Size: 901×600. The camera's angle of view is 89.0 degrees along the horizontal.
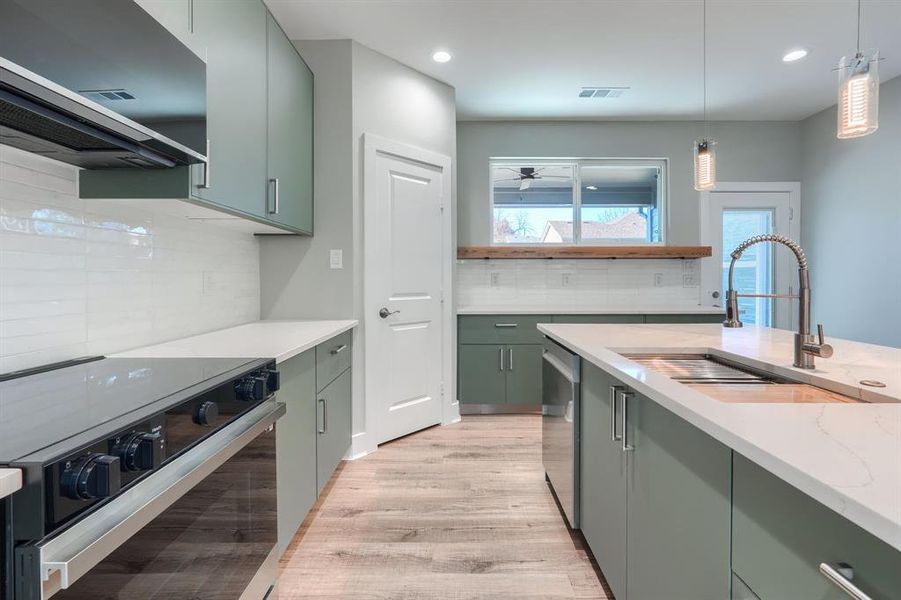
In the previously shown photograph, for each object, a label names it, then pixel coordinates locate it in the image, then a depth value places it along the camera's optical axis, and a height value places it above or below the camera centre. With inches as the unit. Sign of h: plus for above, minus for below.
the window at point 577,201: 176.9 +35.9
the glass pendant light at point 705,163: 89.4 +25.7
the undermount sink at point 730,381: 46.8 -10.2
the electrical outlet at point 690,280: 174.6 +5.2
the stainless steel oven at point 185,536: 26.4 -18.2
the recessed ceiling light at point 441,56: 123.0 +64.5
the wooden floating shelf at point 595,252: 165.8 +15.3
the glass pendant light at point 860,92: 61.6 +27.5
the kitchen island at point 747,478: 21.9 -12.4
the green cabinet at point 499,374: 150.4 -26.4
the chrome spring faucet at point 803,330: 49.2 -4.0
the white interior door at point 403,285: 118.5 +2.4
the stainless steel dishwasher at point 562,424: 74.0 -23.3
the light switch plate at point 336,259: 114.7 +8.6
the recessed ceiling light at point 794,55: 123.9 +65.4
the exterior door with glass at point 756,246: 175.5 +18.4
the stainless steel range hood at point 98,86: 34.6 +18.9
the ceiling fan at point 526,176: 176.9 +45.4
